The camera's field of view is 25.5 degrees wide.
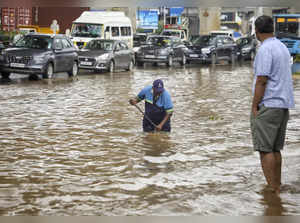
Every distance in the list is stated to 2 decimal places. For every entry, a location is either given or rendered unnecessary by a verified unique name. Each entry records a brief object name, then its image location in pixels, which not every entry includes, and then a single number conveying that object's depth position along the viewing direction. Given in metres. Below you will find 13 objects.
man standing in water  6.53
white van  32.75
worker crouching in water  10.11
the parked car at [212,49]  37.06
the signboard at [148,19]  73.62
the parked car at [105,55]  27.61
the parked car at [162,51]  34.16
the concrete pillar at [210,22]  73.44
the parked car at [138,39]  42.79
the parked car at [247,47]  43.22
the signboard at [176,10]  86.29
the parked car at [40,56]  22.62
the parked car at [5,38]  34.08
